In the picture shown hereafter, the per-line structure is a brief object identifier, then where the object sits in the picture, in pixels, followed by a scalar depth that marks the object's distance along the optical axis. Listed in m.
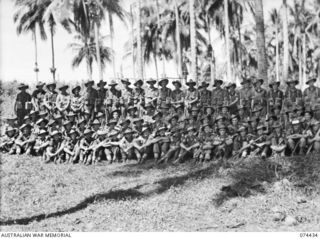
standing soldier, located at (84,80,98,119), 13.82
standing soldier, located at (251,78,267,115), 12.19
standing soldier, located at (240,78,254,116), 12.23
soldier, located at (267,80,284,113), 12.12
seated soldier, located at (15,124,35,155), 13.89
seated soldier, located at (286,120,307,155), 10.80
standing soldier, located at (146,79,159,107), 13.73
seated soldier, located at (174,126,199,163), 11.88
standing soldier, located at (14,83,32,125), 14.58
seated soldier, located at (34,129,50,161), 13.53
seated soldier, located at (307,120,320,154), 10.75
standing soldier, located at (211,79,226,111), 12.80
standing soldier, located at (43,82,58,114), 14.32
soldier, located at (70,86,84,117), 13.86
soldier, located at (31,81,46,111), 14.54
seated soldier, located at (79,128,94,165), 12.95
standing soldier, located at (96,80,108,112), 13.92
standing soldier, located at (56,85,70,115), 14.04
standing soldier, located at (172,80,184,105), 13.48
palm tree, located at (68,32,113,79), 41.50
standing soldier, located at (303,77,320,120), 11.59
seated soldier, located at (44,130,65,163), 13.27
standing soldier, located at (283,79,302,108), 12.10
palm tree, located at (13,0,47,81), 28.73
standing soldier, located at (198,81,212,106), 13.06
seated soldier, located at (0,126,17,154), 14.23
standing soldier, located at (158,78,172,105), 13.56
